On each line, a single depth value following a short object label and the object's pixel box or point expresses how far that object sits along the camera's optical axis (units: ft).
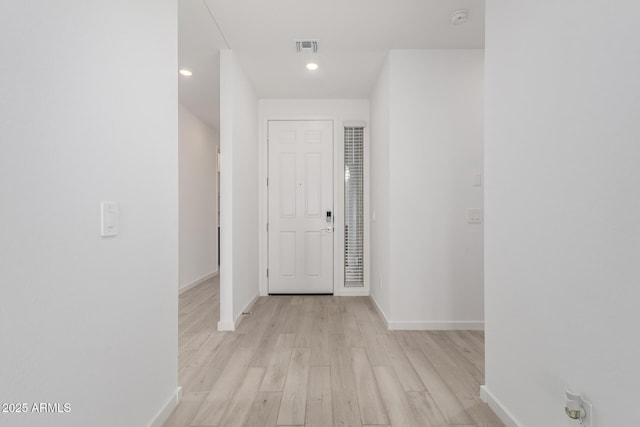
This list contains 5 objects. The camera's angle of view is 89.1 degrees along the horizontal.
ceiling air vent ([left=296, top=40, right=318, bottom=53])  9.32
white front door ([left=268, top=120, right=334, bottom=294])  14.11
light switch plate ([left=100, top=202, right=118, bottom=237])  3.79
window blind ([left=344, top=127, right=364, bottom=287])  14.14
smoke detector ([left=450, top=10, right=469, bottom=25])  8.02
